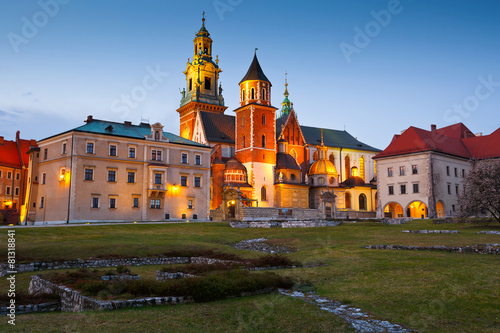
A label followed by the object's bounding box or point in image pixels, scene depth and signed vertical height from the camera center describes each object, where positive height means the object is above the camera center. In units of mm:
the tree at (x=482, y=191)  37281 +2578
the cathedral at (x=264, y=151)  75625 +13967
